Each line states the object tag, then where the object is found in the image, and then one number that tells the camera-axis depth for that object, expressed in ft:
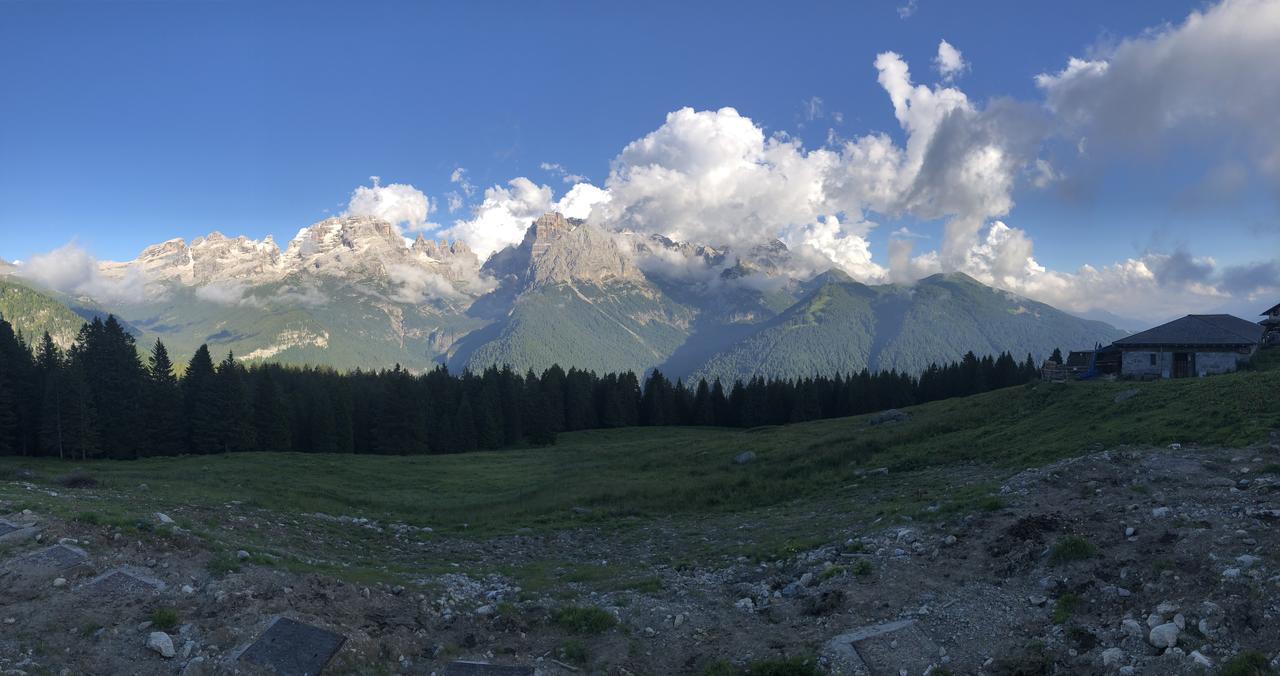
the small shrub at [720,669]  38.29
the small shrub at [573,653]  41.39
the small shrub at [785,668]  37.36
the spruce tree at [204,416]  229.45
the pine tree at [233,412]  232.32
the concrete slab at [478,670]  39.06
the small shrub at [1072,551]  45.70
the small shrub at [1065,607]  39.01
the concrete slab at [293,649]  36.96
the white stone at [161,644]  37.06
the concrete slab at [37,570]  42.19
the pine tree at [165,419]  222.69
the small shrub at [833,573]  51.72
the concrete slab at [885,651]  37.09
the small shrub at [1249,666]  29.35
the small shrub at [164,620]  39.75
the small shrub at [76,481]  96.58
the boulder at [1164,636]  33.27
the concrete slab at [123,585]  43.31
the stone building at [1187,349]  156.46
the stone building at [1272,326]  170.55
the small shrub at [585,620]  45.62
